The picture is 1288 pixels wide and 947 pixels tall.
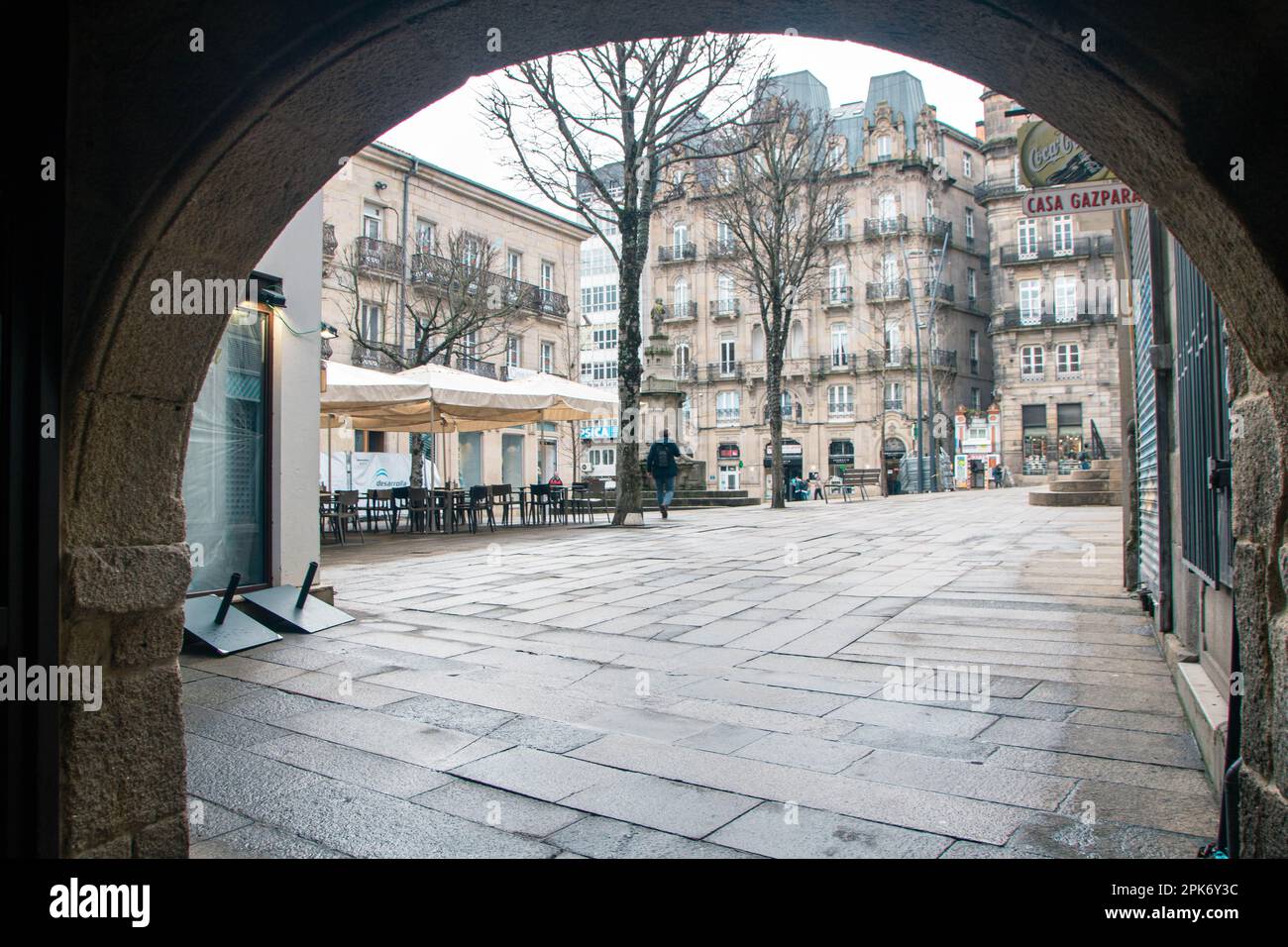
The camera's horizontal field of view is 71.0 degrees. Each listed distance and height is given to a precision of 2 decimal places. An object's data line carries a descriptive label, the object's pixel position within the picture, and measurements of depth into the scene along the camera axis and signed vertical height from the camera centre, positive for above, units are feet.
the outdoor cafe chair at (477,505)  48.67 -1.48
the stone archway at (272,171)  6.23 +2.44
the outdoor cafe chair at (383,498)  52.03 -1.16
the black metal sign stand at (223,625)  17.60 -2.92
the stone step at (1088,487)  61.82 -1.19
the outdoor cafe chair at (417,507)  50.06 -1.62
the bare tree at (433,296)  68.71 +17.32
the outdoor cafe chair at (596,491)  60.85 -1.08
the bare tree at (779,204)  73.56 +22.75
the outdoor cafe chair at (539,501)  55.42 -1.57
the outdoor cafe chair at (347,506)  45.06 -1.42
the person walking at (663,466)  58.13 +0.64
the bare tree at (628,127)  48.62 +19.24
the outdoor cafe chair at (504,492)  51.00 -0.87
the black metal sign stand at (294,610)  19.48 -2.90
